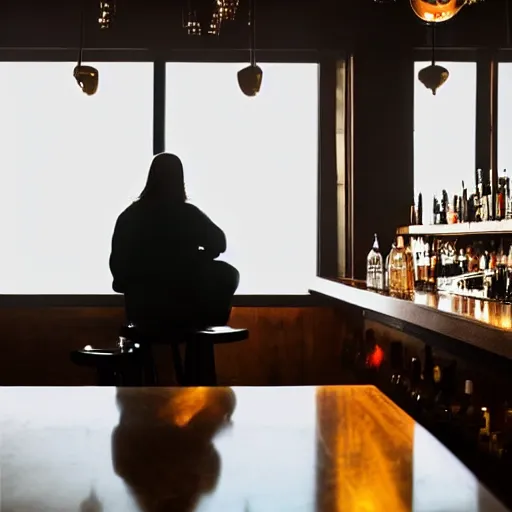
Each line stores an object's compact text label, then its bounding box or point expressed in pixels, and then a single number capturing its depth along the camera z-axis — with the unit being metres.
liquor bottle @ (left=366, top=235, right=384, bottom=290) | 3.92
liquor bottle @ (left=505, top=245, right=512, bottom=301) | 3.21
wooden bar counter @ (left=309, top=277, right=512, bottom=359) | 1.96
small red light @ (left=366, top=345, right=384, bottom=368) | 4.33
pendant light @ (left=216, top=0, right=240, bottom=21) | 2.73
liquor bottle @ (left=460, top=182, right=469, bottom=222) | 3.92
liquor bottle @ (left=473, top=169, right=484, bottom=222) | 3.77
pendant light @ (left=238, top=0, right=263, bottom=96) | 3.66
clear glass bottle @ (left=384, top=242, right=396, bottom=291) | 3.81
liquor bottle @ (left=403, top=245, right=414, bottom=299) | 3.57
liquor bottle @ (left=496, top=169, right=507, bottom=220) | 3.50
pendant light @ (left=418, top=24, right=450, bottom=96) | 3.73
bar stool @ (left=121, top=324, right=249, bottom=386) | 3.07
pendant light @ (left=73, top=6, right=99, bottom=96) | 3.72
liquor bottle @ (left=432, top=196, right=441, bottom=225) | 4.26
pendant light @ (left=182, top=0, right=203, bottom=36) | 3.00
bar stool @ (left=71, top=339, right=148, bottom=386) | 2.87
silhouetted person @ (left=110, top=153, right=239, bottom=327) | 3.11
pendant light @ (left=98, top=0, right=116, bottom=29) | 2.88
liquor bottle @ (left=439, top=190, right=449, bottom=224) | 4.17
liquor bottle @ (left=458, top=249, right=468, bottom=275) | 3.89
